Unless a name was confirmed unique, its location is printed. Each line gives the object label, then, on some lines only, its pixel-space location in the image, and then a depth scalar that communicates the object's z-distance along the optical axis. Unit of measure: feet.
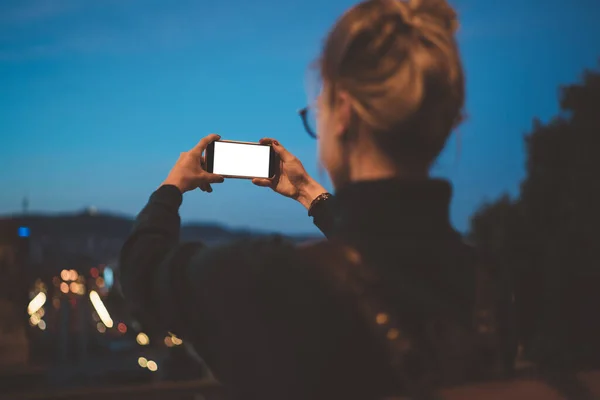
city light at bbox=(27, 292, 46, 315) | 110.93
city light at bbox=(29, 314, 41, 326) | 139.78
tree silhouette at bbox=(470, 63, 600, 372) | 42.04
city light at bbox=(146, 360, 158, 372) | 72.15
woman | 2.68
